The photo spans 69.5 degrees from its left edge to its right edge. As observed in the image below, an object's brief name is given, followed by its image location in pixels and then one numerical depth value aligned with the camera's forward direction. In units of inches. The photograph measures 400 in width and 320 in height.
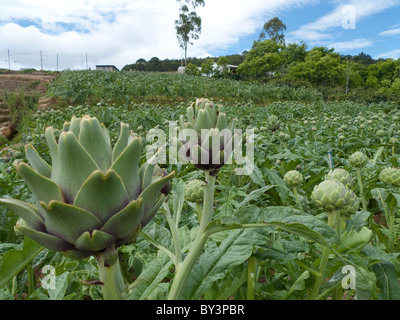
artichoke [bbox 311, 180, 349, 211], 32.6
